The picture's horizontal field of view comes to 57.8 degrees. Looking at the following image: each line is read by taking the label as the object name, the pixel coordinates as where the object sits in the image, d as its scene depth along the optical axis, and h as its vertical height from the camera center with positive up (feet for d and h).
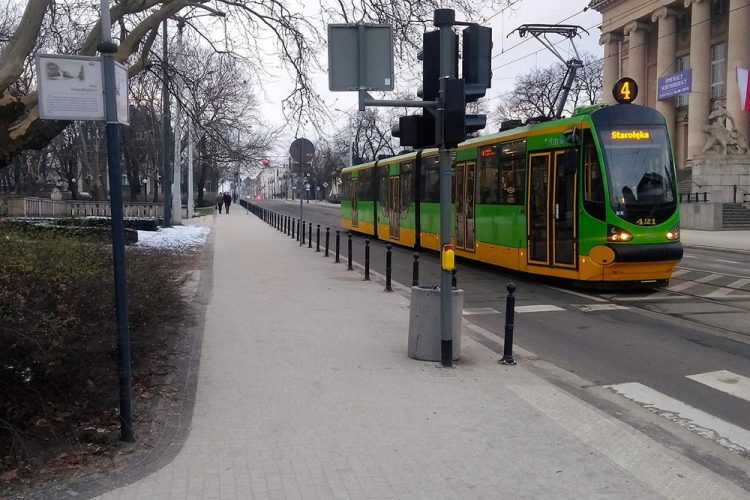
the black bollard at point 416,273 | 39.78 -4.63
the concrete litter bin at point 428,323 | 24.09 -4.62
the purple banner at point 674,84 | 148.15 +24.26
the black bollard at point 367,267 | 48.08 -5.19
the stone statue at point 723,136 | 141.08 +11.61
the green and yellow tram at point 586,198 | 39.27 -0.30
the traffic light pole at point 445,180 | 22.66 +0.46
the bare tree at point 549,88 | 206.90 +33.08
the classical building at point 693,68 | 141.08 +30.87
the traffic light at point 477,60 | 22.53 +4.48
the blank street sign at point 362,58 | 23.50 +4.72
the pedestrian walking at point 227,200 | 193.70 -1.69
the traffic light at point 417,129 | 23.59 +2.24
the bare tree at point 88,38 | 39.09 +11.65
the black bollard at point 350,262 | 54.06 -5.48
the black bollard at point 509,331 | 23.69 -4.90
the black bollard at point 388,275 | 42.93 -5.17
